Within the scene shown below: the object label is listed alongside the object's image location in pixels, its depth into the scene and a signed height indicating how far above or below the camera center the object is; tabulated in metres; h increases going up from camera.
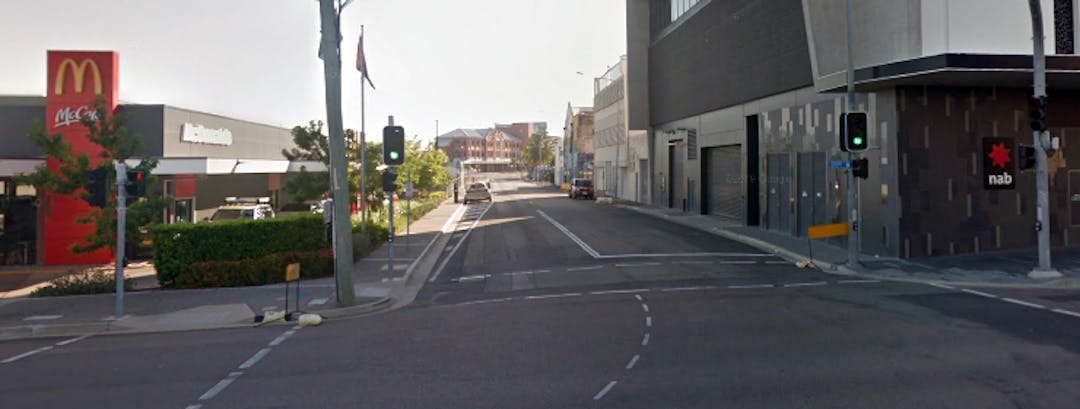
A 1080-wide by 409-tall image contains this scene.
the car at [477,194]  63.50 +1.97
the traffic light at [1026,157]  17.58 +1.34
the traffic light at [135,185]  15.12 +0.69
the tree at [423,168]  51.56 +3.78
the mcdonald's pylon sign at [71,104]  25.39 +3.86
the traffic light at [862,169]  19.41 +1.19
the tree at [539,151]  152.25 +13.48
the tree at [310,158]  27.30 +2.16
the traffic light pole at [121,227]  14.78 -0.15
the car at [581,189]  68.00 +2.50
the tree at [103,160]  20.08 +1.50
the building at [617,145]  58.09 +6.13
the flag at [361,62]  26.95 +5.52
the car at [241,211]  28.11 +0.28
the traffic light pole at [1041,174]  16.78 +0.94
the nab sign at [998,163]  21.38 +1.47
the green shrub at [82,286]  17.95 -1.59
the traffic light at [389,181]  21.67 +1.05
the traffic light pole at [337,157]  15.48 +1.25
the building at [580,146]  91.69 +8.88
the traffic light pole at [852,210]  19.73 +0.15
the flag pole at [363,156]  24.99 +2.06
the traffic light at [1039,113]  16.89 +2.25
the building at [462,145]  192.50 +18.52
